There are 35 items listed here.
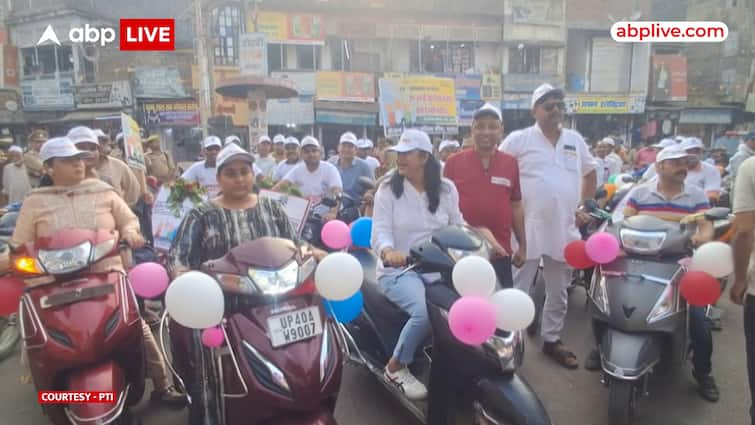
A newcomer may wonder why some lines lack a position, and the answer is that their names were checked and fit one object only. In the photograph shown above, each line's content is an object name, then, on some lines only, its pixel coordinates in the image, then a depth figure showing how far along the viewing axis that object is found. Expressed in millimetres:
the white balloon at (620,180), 6420
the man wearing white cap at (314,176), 5391
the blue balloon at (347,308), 2732
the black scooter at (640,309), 2723
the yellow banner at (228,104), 20188
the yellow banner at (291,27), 20234
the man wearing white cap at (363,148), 9812
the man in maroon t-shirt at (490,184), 3387
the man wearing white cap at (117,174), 4474
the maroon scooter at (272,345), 1880
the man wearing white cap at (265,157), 8164
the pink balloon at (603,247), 2955
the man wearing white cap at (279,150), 9234
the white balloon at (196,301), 1864
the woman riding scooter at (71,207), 2799
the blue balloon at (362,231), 3375
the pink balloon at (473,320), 1972
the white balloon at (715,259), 2693
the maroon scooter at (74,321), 2312
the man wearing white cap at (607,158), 8688
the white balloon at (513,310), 2045
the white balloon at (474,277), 2055
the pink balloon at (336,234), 3156
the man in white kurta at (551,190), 3580
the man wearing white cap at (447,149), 8844
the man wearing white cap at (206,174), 5332
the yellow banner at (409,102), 13477
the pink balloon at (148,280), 2389
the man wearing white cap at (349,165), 6191
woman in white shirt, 2914
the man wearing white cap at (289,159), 6461
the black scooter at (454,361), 2045
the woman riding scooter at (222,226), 2510
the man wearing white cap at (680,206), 3168
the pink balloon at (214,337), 1986
